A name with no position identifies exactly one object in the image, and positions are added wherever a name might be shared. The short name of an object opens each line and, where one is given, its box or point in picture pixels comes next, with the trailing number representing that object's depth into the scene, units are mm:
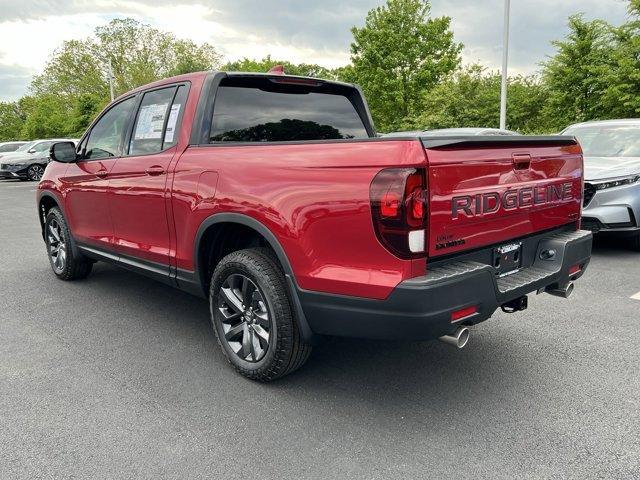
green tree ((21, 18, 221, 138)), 54344
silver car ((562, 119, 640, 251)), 6016
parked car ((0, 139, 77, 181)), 21781
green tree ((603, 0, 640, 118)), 15156
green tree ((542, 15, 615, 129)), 16656
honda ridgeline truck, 2414
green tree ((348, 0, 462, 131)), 31125
